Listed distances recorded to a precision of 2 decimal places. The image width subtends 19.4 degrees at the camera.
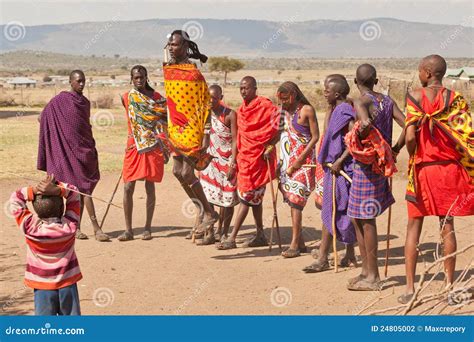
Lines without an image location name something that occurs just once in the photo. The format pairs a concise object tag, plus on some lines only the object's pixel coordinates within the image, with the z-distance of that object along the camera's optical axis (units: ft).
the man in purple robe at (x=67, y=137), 48.99
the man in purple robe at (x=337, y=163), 40.58
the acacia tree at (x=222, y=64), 437.84
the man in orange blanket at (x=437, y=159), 34.60
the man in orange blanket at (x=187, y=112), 46.76
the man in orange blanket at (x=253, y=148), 47.92
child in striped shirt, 26.47
